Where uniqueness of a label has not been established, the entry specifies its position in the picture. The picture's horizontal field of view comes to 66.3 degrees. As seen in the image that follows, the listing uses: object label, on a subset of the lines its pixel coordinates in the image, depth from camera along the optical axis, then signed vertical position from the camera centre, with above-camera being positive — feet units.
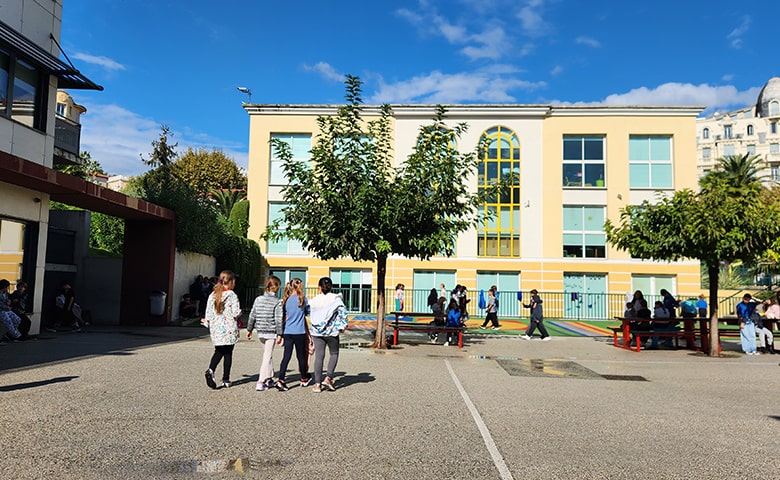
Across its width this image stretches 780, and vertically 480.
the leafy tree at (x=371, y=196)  46.70 +7.04
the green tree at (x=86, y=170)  116.71 +25.10
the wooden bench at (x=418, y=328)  50.55 -3.59
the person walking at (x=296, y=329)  28.73 -2.22
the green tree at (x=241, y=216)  110.83 +12.95
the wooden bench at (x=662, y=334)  50.57 -3.51
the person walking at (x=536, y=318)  60.59 -2.93
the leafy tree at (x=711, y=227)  44.62 +5.11
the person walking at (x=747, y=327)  50.83 -2.75
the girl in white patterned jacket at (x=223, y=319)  27.30 -1.77
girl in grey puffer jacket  28.55 -1.72
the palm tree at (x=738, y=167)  142.63 +31.39
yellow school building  104.37 +17.35
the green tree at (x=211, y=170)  163.43 +30.60
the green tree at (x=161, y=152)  134.62 +28.63
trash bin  64.39 -2.50
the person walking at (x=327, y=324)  28.35 -1.93
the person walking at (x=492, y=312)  73.29 -2.98
